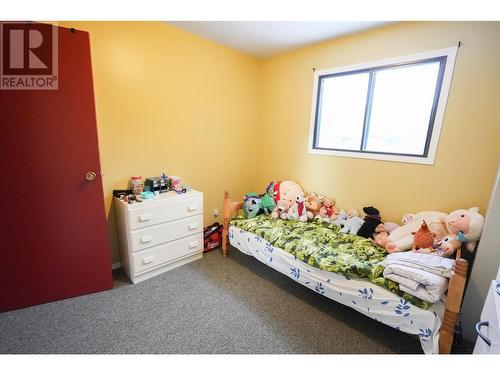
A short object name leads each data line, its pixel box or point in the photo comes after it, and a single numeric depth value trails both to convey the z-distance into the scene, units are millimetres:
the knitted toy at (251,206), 2598
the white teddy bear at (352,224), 2197
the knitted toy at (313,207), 2535
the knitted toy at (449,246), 1568
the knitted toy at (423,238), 1690
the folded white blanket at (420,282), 1273
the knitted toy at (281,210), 2521
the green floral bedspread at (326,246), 1518
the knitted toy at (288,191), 2658
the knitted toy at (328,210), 2500
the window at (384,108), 1925
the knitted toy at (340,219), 2336
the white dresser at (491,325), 776
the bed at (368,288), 1238
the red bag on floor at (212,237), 2699
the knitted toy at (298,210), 2477
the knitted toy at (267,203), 2660
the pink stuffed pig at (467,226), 1581
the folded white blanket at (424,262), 1349
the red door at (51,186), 1521
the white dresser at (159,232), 1992
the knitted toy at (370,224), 2148
